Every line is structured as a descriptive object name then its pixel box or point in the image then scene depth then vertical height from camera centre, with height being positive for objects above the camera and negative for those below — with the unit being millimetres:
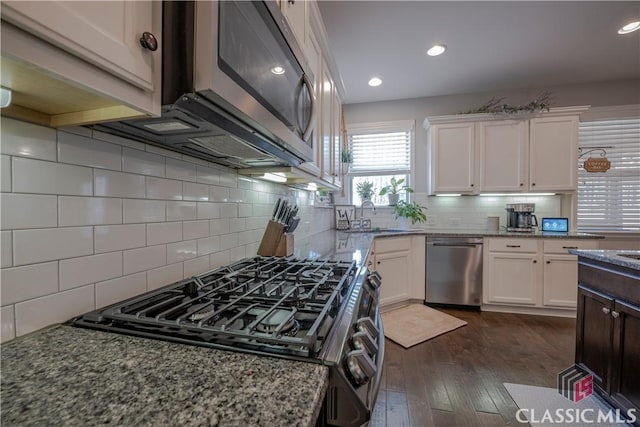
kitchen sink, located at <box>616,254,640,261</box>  1545 -245
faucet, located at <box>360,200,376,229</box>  3766 +67
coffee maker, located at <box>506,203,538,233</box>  3131 -67
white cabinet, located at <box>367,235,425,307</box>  2824 -604
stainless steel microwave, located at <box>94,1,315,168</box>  563 +313
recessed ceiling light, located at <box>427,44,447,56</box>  2553 +1550
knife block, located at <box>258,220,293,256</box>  1509 -177
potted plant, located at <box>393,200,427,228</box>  3422 +2
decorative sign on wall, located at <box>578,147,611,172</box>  3143 +589
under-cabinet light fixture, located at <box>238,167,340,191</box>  1354 +201
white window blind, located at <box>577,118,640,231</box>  3205 +398
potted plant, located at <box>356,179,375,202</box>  3734 +286
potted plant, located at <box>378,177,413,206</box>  3670 +289
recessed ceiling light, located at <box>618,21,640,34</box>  2282 +1590
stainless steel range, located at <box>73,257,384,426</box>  499 -266
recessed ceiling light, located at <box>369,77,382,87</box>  3168 +1536
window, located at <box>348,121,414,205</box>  3744 +798
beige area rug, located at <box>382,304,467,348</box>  2355 -1087
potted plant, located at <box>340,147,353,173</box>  2951 +567
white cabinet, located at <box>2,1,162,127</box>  370 +236
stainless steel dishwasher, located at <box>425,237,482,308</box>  2986 -665
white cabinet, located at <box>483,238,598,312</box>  2770 -641
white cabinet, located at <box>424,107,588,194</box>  3020 +693
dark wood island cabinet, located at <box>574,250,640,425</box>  1340 -609
